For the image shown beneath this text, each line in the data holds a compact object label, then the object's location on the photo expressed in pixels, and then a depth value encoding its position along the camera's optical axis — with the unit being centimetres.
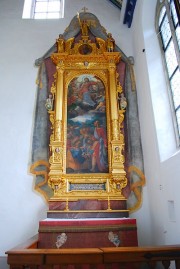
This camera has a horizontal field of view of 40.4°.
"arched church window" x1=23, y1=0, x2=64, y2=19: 684
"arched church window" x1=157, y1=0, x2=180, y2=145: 411
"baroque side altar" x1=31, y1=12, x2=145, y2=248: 381
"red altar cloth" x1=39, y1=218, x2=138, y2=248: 362
